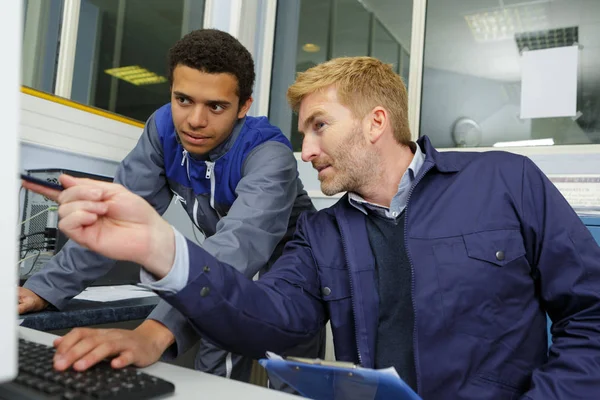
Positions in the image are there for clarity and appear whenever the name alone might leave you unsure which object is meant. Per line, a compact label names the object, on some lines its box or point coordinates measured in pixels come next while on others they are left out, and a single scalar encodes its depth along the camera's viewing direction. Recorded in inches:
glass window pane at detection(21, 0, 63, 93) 67.3
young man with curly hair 40.7
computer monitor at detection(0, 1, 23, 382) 12.0
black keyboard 18.6
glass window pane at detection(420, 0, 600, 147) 73.7
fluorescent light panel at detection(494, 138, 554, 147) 74.7
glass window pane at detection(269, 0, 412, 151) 97.7
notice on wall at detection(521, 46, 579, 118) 74.1
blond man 32.6
